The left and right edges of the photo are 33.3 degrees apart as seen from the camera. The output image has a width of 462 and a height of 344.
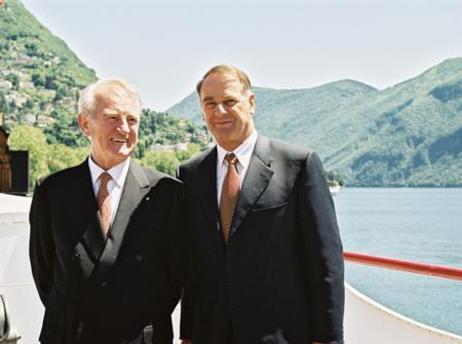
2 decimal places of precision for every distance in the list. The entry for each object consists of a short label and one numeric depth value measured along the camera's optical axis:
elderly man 2.27
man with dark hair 2.24
